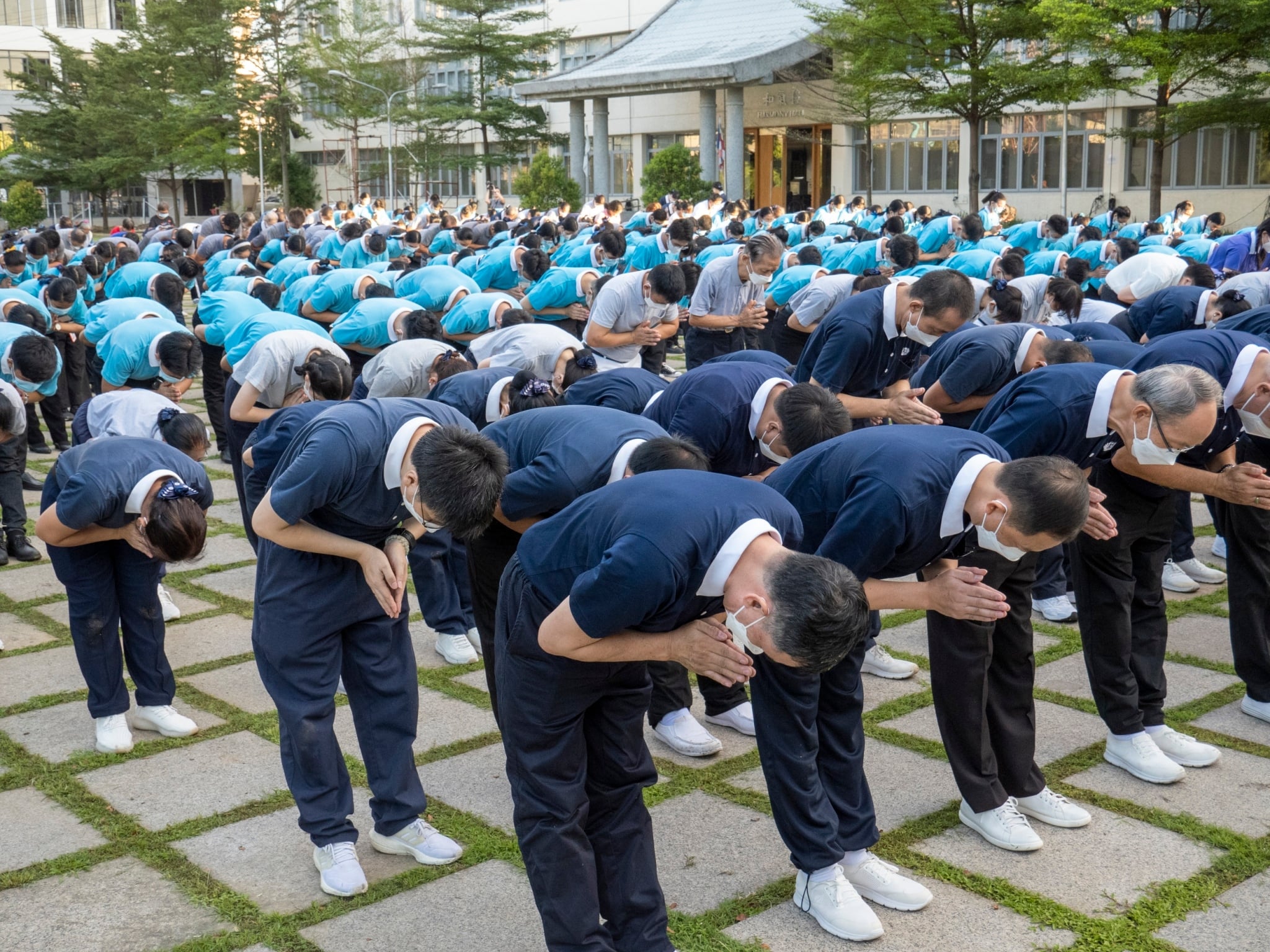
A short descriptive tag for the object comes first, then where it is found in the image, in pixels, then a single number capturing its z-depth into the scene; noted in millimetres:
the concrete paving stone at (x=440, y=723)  4617
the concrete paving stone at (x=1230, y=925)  3201
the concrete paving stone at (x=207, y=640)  5598
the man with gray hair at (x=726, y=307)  8180
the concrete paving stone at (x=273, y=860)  3570
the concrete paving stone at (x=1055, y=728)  4438
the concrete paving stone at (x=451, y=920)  3297
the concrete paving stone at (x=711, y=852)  3543
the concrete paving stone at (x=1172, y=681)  4922
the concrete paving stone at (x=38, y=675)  5188
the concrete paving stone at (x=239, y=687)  5020
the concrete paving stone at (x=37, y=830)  3811
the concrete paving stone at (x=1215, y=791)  3902
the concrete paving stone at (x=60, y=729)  4609
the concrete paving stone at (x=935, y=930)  3256
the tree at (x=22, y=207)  36312
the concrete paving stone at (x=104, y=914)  3342
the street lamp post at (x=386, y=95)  37972
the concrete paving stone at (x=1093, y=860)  3484
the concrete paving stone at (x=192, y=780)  4113
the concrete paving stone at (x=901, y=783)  4000
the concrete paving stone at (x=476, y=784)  4051
